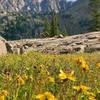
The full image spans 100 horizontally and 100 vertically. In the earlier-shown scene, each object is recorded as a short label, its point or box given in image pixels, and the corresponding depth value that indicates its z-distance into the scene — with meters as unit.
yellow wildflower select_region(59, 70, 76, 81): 3.79
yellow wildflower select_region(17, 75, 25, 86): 4.60
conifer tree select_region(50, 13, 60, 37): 102.12
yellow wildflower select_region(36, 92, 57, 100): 3.13
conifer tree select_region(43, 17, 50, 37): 111.91
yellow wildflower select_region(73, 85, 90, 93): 3.84
